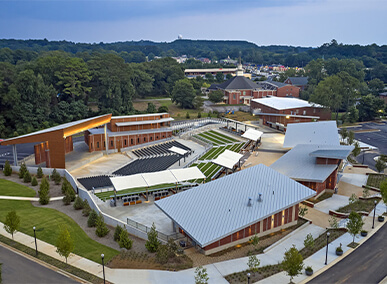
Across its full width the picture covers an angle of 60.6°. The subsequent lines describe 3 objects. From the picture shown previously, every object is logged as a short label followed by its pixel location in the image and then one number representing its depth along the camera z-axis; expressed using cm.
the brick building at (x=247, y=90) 10950
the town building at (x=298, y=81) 12888
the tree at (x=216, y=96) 10594
